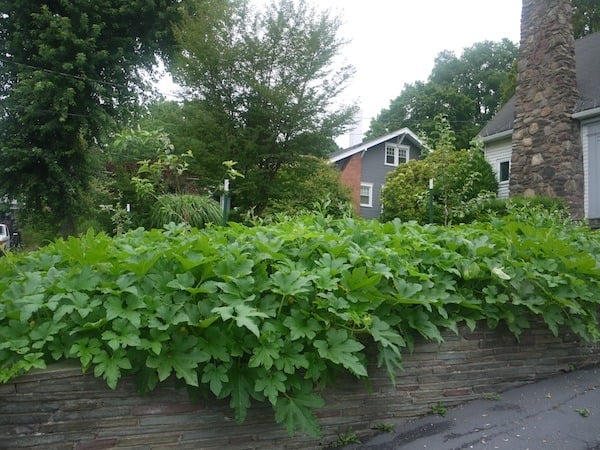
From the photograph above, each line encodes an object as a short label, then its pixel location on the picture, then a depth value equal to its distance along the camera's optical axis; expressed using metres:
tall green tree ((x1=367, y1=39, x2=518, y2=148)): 32.81
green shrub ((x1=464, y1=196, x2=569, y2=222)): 3.91
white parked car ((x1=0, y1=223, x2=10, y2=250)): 19.26
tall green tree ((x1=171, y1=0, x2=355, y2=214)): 11.38
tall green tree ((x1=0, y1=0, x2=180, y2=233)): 12.06
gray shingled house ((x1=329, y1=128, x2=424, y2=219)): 22.73
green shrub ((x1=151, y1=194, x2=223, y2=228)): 4.74
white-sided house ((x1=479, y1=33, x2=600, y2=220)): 10.55
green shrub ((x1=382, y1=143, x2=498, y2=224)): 6.21
